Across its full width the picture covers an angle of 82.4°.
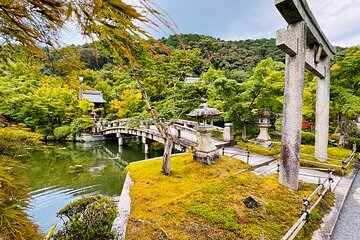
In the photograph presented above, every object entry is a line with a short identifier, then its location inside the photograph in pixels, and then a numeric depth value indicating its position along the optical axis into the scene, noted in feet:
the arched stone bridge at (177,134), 38.55
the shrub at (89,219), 12.01
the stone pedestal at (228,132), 38.81
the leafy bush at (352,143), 37.70
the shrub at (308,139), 43.39
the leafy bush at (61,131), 64.54
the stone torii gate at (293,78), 15.97
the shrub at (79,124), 64.85
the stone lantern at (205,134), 24.93
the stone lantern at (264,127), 34.76
